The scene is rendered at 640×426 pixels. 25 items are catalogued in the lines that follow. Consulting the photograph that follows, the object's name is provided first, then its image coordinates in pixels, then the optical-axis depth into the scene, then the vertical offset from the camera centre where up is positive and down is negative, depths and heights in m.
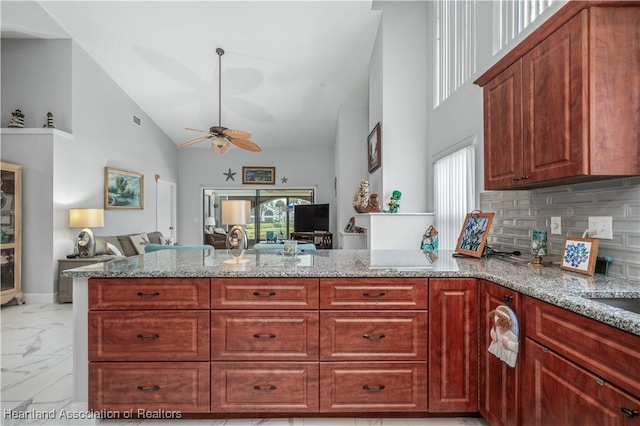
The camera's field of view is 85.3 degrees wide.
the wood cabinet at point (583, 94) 1.40 +0.51
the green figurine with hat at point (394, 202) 3.96 +0.13
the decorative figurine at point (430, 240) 2.98 -0.24
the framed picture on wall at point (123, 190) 5.81 +0.43
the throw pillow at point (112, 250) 5.03 -0.53
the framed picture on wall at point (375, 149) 4.46 +0.88
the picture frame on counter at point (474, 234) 2.37 -0.15
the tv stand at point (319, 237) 7.63 -0.55
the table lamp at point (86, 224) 4.70 -0.15
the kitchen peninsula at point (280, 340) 1.87 -0.69
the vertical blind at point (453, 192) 3.03 +0.20
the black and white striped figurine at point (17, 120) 4.58 +1.24
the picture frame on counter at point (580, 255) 1.64 -0.21
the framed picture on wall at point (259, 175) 8.84 +0.97
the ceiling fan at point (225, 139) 4.57 +1.02
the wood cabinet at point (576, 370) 1.03 -0.54
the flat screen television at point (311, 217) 7.96 -0.09
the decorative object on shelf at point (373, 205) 4.10 +0.10
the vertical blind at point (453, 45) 3.08 +1.64
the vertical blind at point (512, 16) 2.22 +1.34
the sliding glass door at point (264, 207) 9.03 +0.16
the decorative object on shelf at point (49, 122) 4.69 +1.24
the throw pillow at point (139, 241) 5.94 -0.49
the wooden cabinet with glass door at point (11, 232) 4.36 -0.24
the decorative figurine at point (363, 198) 4.27 +0.19
